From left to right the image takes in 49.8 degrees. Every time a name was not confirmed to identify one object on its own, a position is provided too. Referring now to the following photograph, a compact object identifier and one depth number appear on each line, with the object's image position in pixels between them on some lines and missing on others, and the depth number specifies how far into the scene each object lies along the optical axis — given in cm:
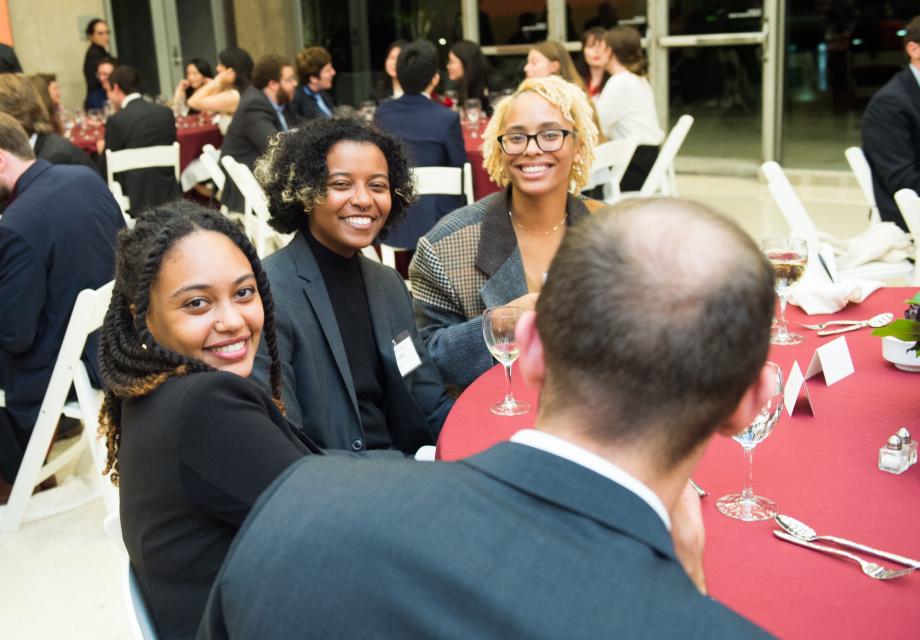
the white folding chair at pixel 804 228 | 358
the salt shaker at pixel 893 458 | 161
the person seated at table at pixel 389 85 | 873
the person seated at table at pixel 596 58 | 712
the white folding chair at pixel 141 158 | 580
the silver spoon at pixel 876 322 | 235
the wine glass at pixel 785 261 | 235
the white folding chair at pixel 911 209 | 347
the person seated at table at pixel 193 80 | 926
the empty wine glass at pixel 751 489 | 149
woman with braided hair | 138
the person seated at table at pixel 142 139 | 642
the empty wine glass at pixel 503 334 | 206
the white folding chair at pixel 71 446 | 280
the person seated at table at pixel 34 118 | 457
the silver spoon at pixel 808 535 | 133
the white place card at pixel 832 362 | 202
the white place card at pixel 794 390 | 187
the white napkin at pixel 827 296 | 249
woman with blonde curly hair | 273
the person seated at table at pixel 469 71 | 817
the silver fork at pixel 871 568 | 129
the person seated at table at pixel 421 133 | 518
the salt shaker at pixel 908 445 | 163
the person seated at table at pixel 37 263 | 321
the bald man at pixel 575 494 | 76
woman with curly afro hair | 237
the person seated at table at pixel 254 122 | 637
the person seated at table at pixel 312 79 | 830
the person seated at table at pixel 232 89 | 793
